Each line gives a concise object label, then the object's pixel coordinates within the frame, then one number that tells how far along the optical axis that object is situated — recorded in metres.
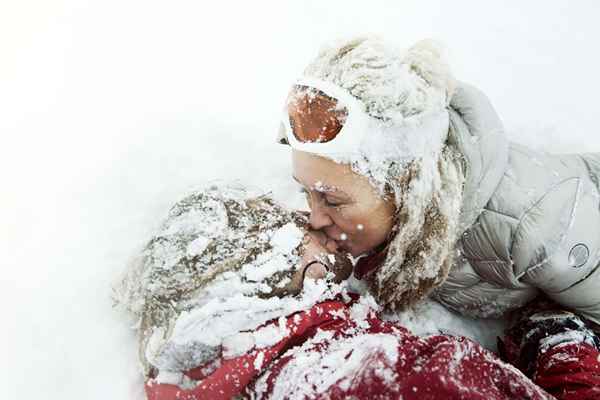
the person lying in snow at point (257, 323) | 1.12
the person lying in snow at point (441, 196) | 1.21
